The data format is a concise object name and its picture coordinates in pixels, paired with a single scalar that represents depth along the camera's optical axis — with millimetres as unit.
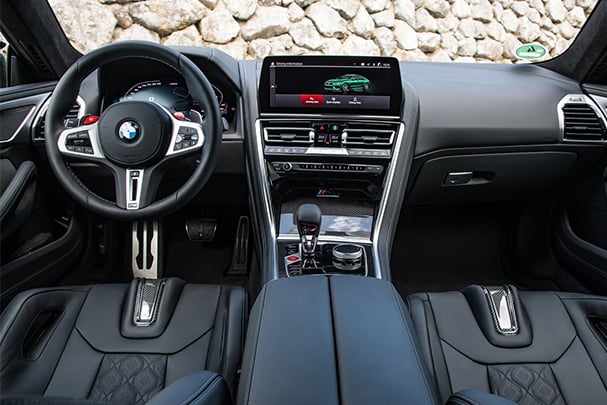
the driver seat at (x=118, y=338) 1265
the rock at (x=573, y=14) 3515
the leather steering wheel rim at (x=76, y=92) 1323
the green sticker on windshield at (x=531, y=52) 1899
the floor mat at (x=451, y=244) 2385
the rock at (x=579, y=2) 3398
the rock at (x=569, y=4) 3988
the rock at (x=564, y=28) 3851
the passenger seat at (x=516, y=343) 1325
